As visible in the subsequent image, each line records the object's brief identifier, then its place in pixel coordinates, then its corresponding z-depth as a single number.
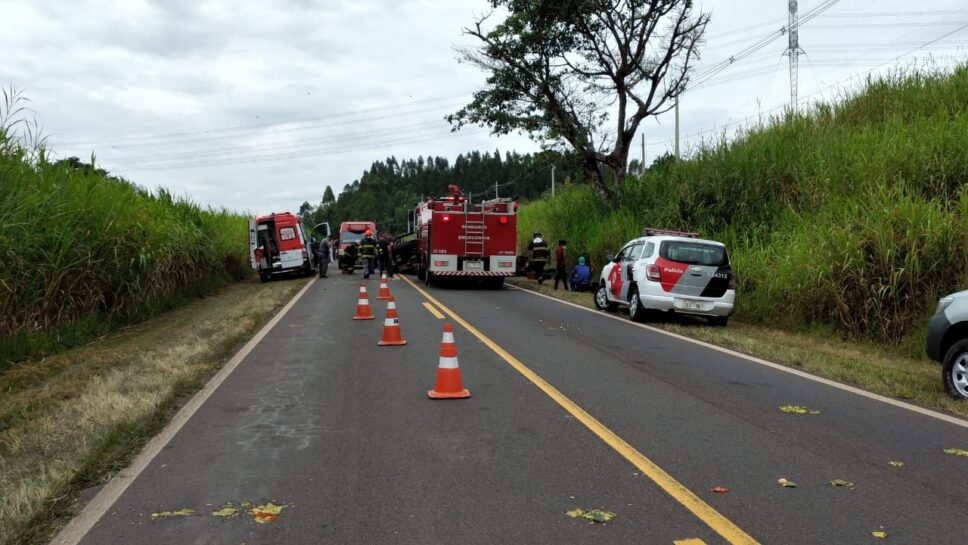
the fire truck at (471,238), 22.41
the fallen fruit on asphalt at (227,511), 4.27
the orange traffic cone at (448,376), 7.27
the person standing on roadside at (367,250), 26.91
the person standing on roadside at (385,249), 27.64
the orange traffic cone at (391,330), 10.85
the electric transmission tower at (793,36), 33.53
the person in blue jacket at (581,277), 21.89
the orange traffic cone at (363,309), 14.34
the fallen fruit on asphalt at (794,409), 6.79
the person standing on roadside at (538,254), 24.30
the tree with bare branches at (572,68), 25.17
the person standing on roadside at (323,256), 29.18
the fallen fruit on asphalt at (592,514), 4.15
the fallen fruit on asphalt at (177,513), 4.27
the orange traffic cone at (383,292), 17.88
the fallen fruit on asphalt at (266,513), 4.18
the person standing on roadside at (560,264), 21.83
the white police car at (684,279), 13.36
